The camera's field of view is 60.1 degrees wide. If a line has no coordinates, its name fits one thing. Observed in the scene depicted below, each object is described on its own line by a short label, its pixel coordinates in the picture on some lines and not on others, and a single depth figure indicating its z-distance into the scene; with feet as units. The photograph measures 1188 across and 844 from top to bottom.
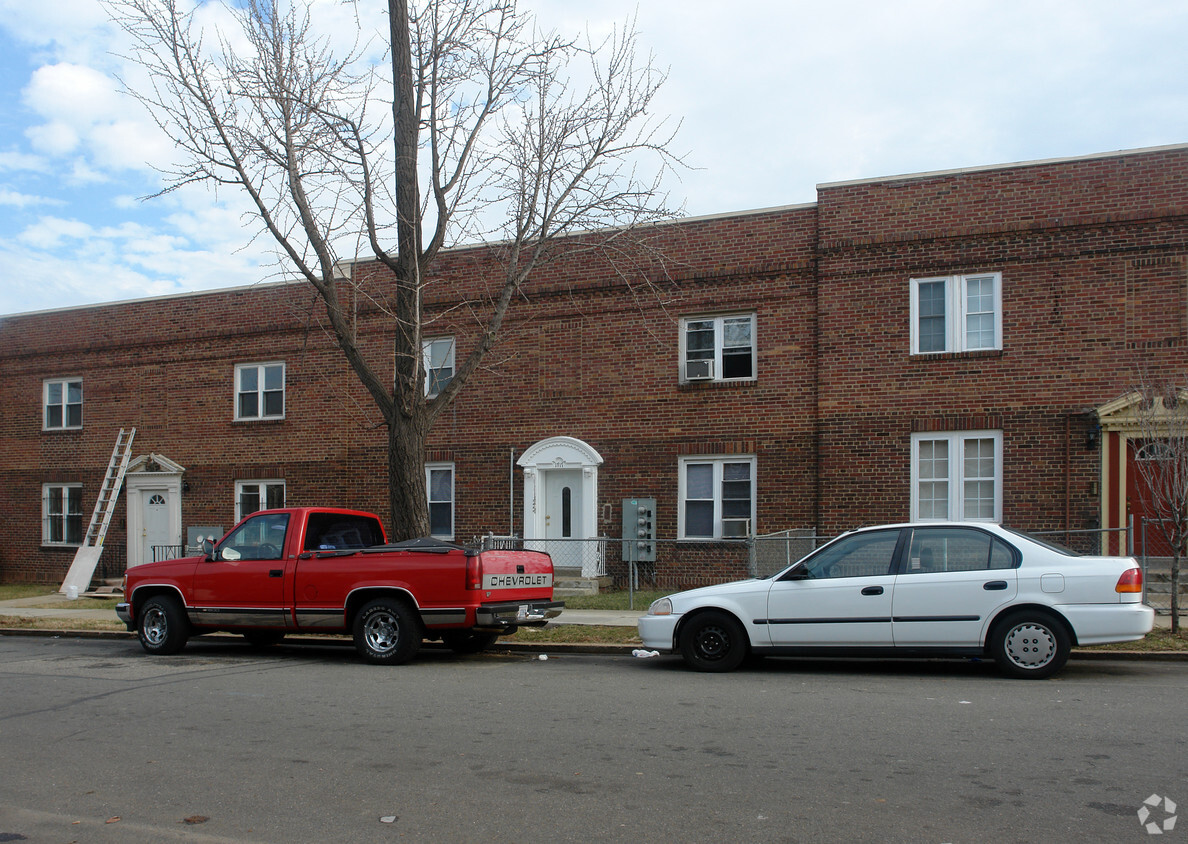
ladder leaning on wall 72.54
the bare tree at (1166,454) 37.19
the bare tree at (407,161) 45.06
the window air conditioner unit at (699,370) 59.57
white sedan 29.19
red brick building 51.60
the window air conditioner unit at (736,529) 58.34
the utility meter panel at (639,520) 59.93
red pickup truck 35.29
